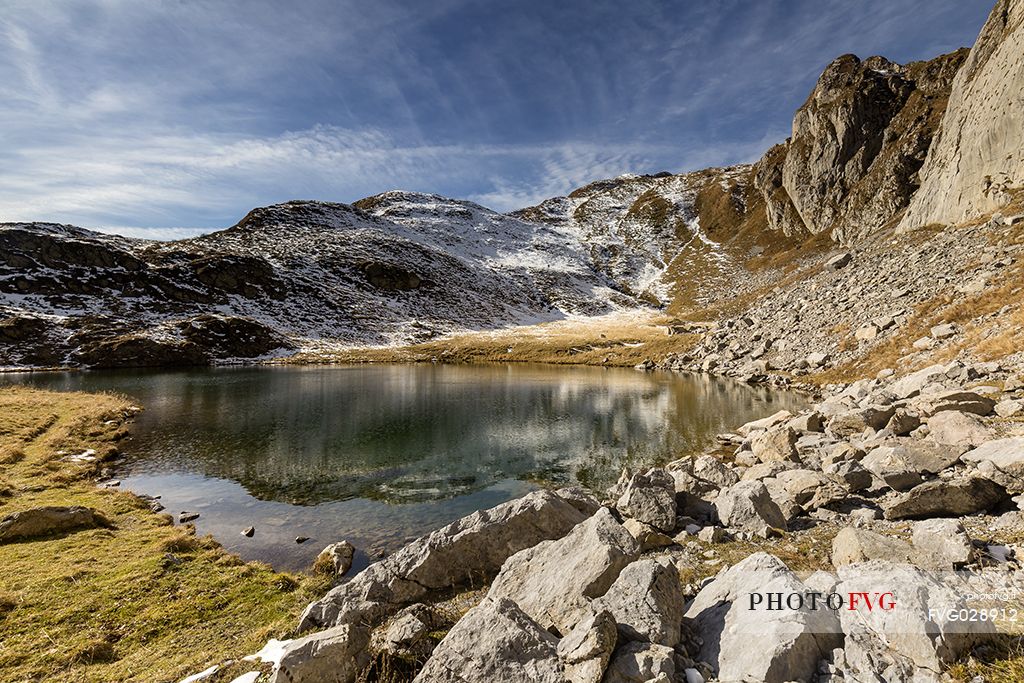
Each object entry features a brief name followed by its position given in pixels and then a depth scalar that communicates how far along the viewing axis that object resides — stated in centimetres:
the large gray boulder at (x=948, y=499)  909
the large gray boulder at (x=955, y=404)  1423
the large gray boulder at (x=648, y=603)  565
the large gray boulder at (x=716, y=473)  1505
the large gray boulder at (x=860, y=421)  1733
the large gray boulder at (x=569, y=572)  685
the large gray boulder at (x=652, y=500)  1171
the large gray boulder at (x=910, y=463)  1129
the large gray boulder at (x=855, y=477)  1197
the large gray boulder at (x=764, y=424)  2391
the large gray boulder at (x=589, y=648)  489
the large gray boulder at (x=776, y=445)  1677
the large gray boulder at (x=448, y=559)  841
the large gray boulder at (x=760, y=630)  493
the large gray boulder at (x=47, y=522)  1299
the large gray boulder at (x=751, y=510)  1064
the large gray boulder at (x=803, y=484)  1209
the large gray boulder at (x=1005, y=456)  924
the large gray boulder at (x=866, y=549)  710
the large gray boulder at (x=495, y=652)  521
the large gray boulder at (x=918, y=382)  2014
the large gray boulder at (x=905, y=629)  464
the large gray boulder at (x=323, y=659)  611
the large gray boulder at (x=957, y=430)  1209
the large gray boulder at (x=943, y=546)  684
